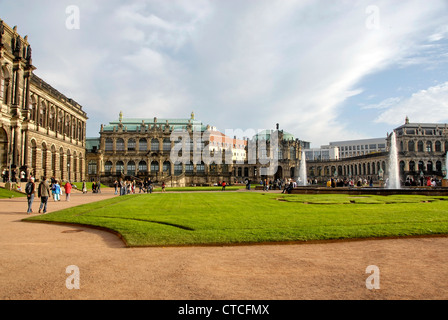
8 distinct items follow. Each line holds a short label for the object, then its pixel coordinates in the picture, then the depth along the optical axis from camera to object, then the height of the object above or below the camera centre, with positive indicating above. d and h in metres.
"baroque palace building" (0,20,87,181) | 41.41 +9.65
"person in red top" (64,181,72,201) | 28.29 -0.56
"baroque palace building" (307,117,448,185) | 96.25 +7.25
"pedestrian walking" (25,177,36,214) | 18.42 -0.46
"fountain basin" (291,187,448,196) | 29.07 -1.20
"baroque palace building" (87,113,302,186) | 83.44 +7.36
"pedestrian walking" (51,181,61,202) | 28.78 -0.75
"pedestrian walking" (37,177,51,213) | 18.80 -0.59
